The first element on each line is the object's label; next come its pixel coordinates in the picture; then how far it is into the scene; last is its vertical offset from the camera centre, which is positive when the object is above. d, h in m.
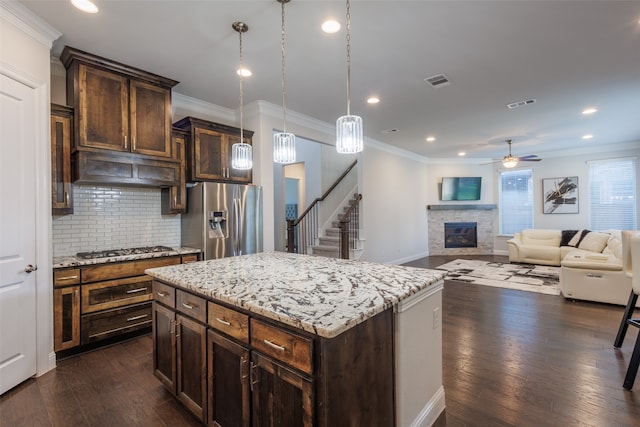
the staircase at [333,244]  6.10 -0.71
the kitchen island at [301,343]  1.21 -0.66
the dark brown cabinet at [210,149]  3.71 +0.80
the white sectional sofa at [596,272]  4.04 -0.89
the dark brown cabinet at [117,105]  2.85 +1.12
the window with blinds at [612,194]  6.92 +0.35
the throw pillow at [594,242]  6.13 -0.68
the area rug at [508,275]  5.15 -1.31
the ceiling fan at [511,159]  6.53 +1.12
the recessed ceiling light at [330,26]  2.44 +1.54
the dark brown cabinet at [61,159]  2.77 +0.51
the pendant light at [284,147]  2.54 +0.55
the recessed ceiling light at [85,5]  2.22 +1.56
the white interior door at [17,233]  2.26 -0.15
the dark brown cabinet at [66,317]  2.68 -0.95
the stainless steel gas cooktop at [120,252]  3.07 -0.44
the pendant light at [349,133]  2.06 +0.54
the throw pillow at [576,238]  6.79 -0.67
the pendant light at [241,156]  2.71 +0.51
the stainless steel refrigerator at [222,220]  3.62 -0.10
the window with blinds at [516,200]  8.36 +0.27
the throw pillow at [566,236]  7.04 -0.64
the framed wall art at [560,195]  7.59 +0.38
